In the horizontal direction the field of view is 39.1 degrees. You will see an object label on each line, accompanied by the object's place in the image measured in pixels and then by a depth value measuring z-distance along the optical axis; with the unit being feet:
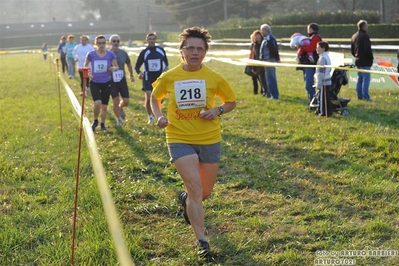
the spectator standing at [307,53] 42.78
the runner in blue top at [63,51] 82.21
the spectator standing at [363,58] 45.47
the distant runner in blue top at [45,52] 128.77
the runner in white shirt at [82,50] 56.54
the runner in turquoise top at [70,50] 73.87
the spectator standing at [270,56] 47.24
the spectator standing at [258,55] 49.47
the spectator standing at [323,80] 37.76
